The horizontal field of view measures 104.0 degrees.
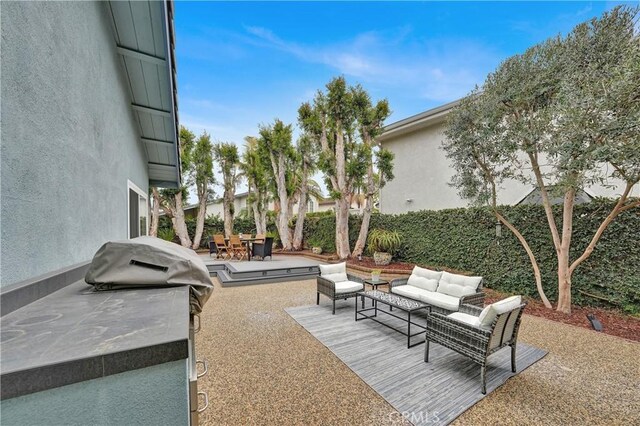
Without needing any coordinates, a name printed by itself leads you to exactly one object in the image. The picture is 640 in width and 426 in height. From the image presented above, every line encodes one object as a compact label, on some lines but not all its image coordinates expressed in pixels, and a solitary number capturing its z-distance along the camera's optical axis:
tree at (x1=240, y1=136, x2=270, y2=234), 15.09
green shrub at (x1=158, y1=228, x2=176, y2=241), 14.05
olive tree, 4.01
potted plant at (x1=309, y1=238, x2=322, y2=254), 13.94
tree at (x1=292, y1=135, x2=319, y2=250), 13.82
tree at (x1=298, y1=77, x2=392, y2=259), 10.30
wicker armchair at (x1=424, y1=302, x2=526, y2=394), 3.03
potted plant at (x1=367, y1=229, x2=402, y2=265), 9.95
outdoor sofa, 4.81
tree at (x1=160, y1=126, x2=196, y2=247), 13.62
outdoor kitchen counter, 0.99
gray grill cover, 2.13
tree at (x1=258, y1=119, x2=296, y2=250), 13.91
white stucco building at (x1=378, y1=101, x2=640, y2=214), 10.10
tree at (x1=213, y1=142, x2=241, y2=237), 14.77
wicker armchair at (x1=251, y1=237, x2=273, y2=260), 11.13
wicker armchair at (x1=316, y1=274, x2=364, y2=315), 5.47
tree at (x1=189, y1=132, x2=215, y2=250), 14.16
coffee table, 4.27
